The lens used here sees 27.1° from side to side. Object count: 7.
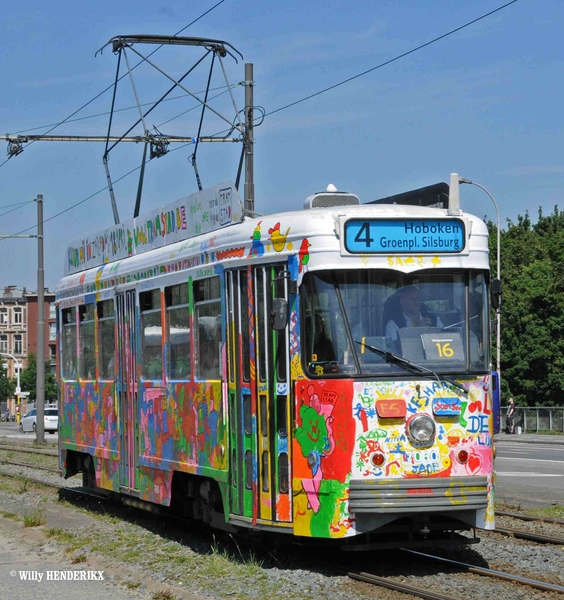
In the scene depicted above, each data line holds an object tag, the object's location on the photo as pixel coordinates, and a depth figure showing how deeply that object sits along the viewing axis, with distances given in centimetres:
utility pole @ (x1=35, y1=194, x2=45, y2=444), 3384
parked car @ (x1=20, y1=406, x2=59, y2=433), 4881
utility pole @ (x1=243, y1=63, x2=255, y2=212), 1878
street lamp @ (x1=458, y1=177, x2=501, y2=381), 3975
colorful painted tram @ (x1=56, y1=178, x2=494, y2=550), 923
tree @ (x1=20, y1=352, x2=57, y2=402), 9262
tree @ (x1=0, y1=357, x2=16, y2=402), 10092
